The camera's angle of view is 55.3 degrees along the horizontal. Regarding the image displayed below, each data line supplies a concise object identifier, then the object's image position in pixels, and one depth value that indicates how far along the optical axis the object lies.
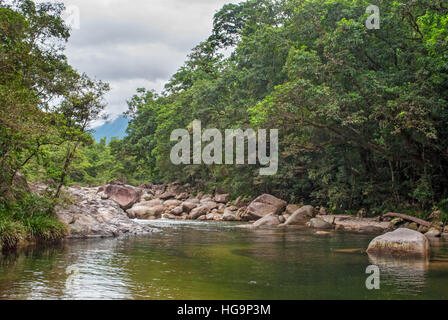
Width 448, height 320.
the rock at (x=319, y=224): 18.78
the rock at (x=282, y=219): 21.53
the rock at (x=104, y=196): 26.58
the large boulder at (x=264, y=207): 23.67
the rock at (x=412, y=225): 16.44
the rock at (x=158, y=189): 39.94
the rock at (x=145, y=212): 25.69
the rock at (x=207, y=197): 32.31
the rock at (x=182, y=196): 36.40
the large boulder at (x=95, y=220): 13.55
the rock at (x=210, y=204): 28.84
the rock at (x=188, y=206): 28.59
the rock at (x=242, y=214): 24.22
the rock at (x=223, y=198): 30.97
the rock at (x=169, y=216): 26.96
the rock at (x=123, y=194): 27.00
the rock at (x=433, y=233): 14.39
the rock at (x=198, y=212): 27.27
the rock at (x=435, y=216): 16.50
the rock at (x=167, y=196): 36.81
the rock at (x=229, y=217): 24.88
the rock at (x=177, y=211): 28.03
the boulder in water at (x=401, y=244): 9.87
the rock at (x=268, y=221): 20.27
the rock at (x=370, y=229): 16.50
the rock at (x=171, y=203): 31.24
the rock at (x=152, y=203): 26.89
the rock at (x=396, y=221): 17.33
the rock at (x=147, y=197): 33.81
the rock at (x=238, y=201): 28.63
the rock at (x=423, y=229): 15.69
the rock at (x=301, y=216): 20.76
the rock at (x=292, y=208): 23.55
